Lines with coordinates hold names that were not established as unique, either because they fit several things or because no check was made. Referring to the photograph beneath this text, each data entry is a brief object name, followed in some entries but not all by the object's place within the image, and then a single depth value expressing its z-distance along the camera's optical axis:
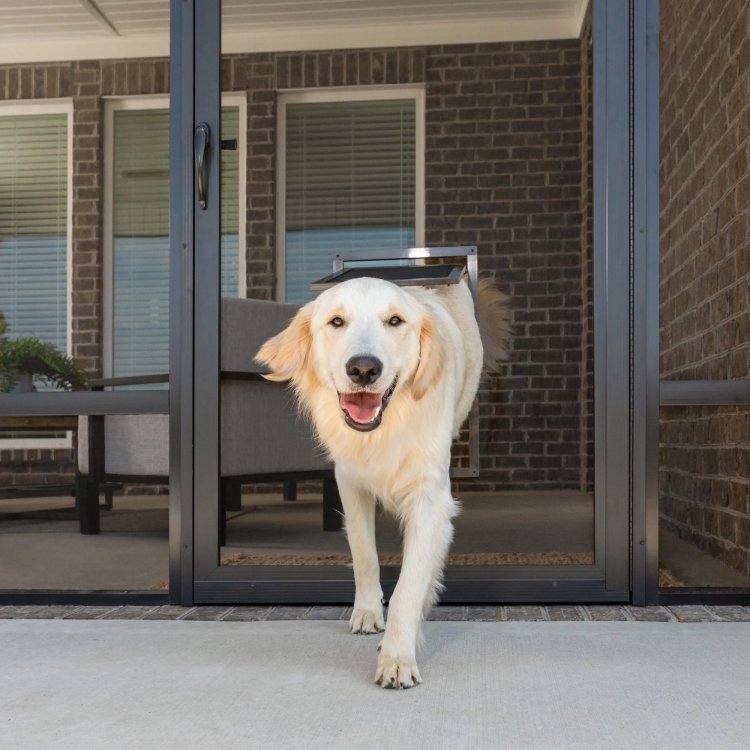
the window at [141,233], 3.16
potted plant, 3.19
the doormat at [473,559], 3.01
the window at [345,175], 3.69
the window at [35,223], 3.43
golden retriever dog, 2.12
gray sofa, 3.06
